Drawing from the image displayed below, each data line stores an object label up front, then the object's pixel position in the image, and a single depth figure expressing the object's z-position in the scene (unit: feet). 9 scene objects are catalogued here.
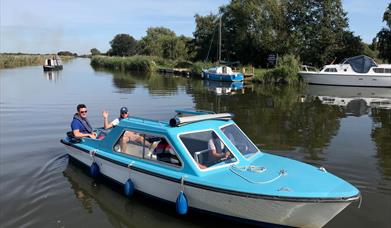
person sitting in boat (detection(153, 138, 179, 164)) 27.43
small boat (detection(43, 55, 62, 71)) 235.61
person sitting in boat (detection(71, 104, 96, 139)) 38.48
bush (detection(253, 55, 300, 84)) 156.46
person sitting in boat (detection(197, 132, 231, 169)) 26.76
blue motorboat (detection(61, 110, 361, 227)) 22.45
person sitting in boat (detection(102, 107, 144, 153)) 30.44
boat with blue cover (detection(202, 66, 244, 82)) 161.07
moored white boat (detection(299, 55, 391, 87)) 137.59
